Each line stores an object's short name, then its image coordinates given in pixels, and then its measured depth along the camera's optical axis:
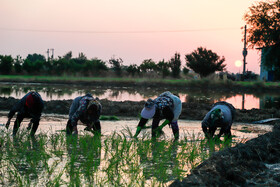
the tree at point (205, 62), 53.66
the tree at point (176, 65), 49.53
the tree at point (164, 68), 48.16
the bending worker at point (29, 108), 8.24
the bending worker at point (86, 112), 7.55
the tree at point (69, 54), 87.19
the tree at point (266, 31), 36.72
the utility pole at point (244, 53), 45.77
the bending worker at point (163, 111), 8.13
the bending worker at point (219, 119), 8.16
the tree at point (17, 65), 56.56
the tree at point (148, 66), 52.38
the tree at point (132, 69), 50.97
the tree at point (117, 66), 51.26
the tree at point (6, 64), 56.69
